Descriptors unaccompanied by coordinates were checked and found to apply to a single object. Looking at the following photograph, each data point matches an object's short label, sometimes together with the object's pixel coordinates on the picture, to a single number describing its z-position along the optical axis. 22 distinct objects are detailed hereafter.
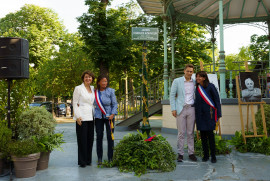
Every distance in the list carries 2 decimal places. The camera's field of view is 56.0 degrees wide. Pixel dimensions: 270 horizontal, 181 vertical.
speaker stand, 4.49
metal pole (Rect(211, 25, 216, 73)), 13.19
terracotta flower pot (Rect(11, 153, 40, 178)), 4.34
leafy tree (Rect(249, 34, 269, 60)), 15.45
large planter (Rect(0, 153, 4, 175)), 4.55
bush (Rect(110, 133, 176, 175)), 4.72
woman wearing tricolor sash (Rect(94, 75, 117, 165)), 5.04
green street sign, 5.38
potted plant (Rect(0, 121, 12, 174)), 4.45
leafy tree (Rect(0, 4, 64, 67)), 24.69
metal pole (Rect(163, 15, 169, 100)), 10.22
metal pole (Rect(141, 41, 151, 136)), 5.48
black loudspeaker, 4.73
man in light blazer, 5.25
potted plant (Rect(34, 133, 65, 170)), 4.76
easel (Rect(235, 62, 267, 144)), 5.92
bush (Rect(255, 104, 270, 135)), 6.34
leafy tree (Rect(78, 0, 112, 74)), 14.82
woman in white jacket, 5.01
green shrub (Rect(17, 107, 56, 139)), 4.76
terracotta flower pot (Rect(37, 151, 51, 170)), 4.87
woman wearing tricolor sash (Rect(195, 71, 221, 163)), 5.10
